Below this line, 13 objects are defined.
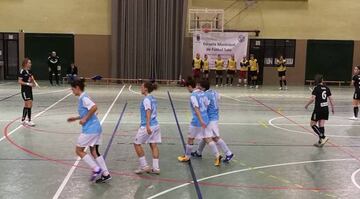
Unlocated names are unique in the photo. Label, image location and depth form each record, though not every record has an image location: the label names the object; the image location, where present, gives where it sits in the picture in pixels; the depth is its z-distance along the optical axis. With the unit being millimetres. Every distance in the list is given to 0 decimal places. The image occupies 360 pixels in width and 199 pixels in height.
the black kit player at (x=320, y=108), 10516
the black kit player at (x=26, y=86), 12395
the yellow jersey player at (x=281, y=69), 27484
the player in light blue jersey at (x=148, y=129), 7637
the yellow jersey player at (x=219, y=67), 28922
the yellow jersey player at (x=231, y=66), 28797
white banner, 29344
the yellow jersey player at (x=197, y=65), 28328
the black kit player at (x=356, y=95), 15117
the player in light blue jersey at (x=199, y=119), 8398
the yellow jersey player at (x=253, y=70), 28277
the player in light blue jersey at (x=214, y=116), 8742
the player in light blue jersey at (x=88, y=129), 7188
